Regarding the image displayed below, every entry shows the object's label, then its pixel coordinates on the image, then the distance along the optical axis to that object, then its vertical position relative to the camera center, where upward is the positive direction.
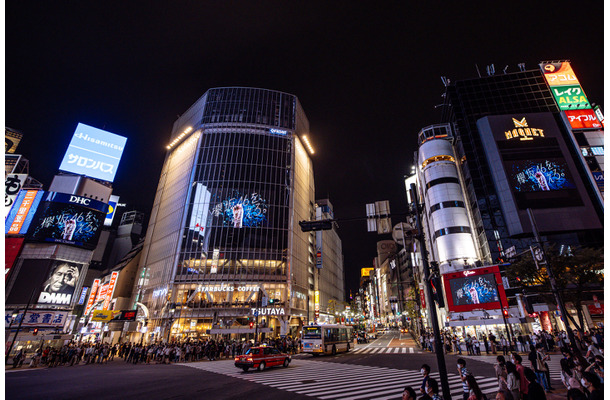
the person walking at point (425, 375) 7.90 -1.34
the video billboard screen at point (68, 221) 49.41 +17.31
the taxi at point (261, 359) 19.78 -2.30
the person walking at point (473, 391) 6.88 -1.47
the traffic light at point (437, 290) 8.41 +1.04
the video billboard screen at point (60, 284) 46.91 +6.24
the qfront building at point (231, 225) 50.06 +19.11
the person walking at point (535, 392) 6.52 -1.38
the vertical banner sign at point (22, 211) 46.56 +17.79
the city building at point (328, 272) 78.94 +15.80
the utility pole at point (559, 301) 13.31 +1.23
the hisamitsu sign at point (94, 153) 51.12 +29.84
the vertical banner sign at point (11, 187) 45.19 +20.21
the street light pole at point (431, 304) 7.99 +0.66
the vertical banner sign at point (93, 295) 60.18 +5.62
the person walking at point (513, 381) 8.14 -1.46
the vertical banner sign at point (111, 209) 91.31 +34.56
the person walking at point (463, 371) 8.54 -1.40
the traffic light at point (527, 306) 30.56 +2.32
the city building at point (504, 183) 40.88 +22.40
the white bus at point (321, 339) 29.78 -1.37
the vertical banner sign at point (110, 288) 56.44 +6.65
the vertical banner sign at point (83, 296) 68.45 +6.44
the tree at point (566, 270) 27.80 +5.49
